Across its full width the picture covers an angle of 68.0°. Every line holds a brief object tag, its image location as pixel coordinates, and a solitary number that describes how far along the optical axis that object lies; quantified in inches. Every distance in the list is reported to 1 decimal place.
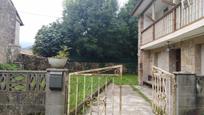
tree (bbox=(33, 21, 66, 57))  591.0
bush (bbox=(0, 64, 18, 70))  333.0
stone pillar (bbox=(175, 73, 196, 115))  145.8
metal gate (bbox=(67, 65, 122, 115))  151.0
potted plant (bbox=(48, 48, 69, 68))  173.2
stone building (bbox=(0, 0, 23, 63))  414.5
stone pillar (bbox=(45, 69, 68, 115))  141.7
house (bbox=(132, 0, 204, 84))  196.1
